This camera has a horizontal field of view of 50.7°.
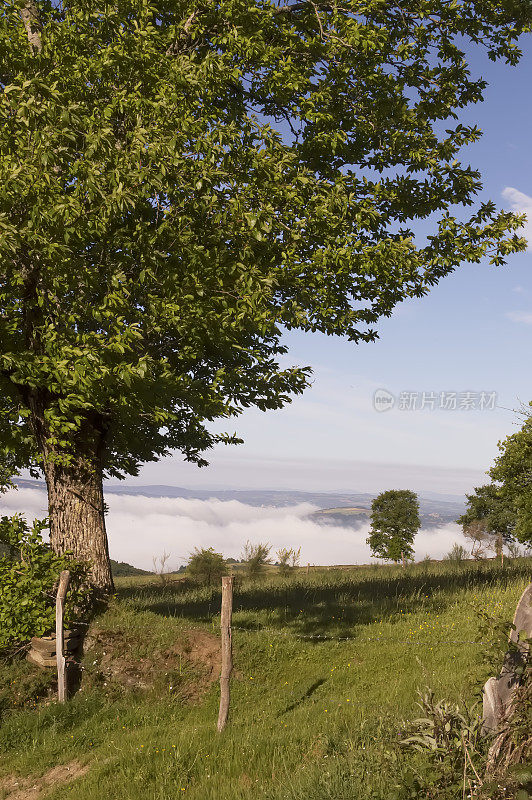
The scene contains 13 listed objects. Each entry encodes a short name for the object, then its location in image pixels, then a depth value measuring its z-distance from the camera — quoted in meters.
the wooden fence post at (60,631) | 11.32
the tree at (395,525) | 50.12
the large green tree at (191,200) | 9.90
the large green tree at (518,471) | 23.62
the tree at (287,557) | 31.38
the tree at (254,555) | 31.42
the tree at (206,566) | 31.38
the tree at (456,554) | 31.19
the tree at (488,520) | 42.25
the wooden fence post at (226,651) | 9.12
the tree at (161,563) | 24.22
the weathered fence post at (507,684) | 5.29
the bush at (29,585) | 11.76
